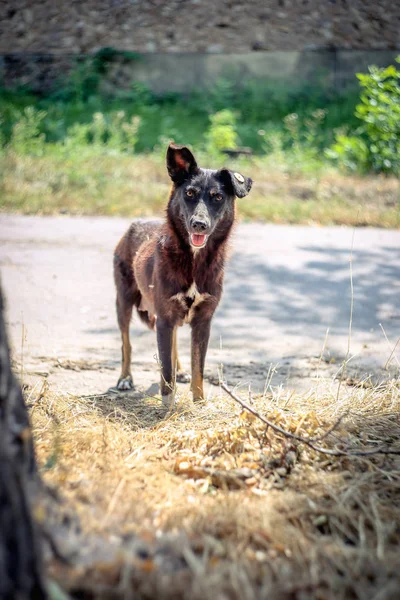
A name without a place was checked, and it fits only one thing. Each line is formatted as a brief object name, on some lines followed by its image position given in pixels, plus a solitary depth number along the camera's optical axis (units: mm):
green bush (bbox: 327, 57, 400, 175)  9625
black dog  4086
